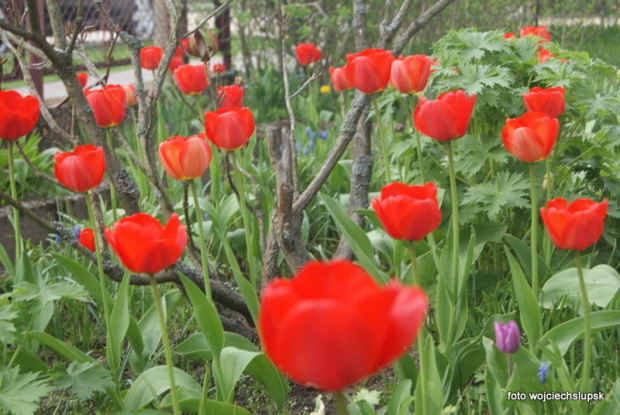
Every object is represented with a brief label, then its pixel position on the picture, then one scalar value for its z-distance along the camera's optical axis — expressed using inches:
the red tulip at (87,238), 80.4
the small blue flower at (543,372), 59.6
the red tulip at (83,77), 135.6
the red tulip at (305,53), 182.9
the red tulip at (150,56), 134.3
